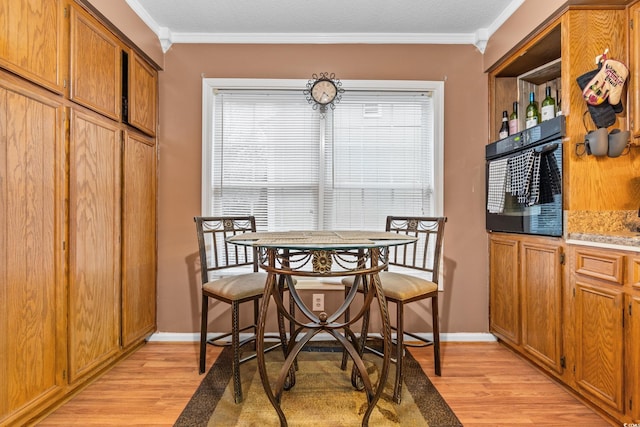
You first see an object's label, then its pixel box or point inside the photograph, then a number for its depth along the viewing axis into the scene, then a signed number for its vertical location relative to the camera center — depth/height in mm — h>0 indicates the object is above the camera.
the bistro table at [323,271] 1467 -255
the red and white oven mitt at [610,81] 1738 +693
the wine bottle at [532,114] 2344 +709
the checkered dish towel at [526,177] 1998 +227
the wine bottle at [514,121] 2502 +697
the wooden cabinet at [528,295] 1955 -537
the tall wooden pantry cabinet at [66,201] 1445 +66
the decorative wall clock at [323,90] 2652 +983
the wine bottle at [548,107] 2105 +679
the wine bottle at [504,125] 2554 +685
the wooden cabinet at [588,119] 1841 +527
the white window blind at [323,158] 2732 +459
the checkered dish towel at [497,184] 2326 +213
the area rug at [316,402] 1623 -1002
